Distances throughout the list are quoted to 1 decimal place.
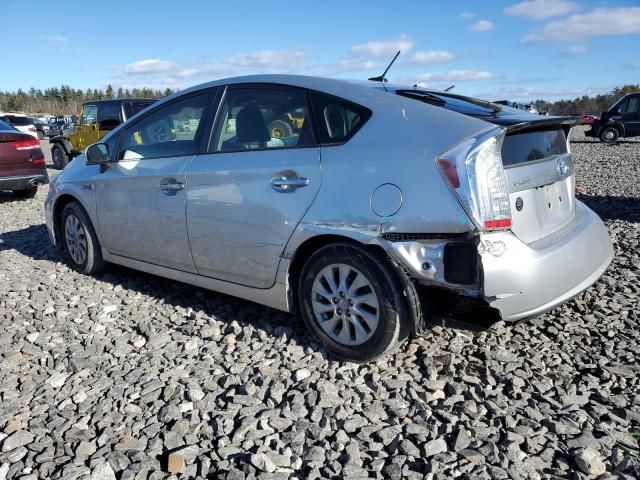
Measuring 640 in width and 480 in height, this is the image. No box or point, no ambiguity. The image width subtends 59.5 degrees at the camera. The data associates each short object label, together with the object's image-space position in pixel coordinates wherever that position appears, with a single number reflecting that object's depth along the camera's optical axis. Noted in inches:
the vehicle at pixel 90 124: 560.4
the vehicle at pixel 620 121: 839.7
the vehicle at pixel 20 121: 976.3
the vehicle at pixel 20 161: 360.2
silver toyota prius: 110.3
